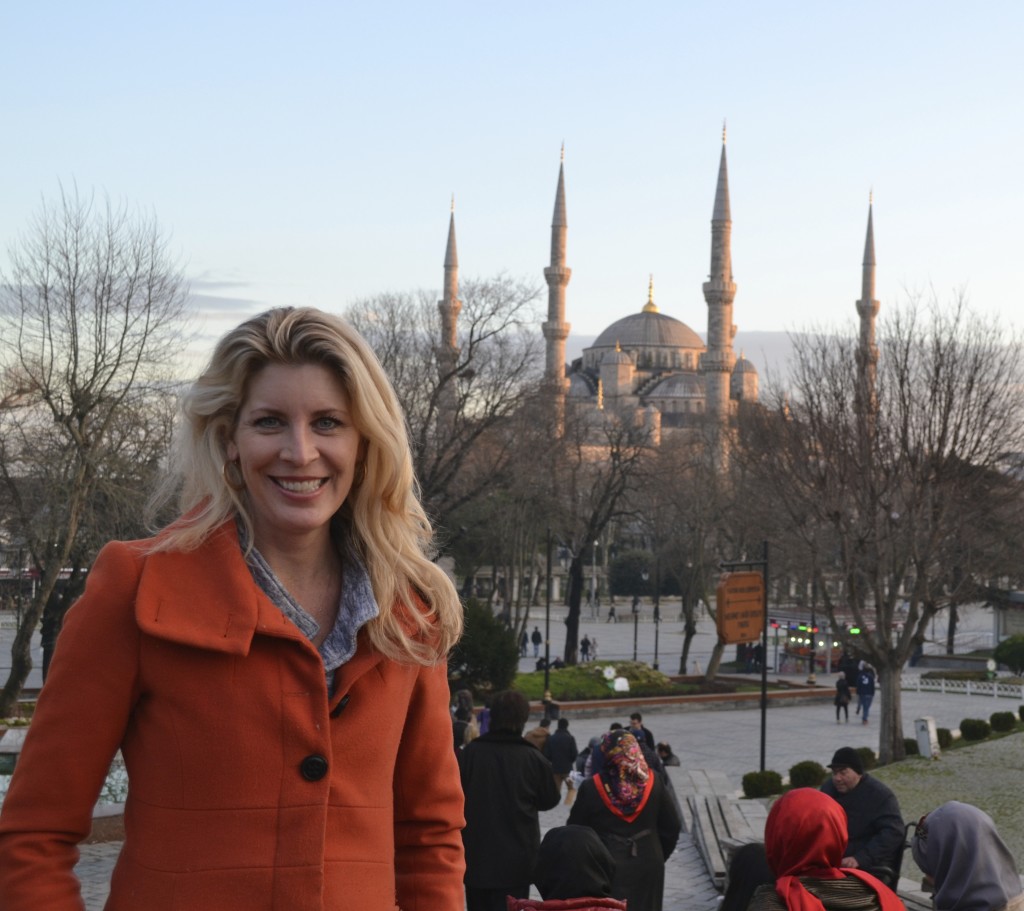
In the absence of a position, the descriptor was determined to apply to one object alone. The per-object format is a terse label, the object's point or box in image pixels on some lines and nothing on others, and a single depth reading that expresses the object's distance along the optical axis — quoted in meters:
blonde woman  1.90
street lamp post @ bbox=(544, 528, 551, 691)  26.61
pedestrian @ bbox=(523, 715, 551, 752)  12.13
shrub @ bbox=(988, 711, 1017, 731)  22.72
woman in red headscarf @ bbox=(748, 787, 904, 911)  3.94
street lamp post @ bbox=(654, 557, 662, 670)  51.56
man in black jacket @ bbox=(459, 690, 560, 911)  6.71
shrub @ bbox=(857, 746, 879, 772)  19.48
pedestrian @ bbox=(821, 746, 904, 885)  7.70
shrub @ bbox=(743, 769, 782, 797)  16.95
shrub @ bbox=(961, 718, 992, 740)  21.75
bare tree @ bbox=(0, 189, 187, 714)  19.33
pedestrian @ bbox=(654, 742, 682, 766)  16.85
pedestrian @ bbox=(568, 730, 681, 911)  6.78
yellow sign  19.14
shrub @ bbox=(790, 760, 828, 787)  16.97
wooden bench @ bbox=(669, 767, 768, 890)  10.86
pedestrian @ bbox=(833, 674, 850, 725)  28.05
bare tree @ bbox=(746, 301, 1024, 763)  19.38
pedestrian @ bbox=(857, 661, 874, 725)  28.42
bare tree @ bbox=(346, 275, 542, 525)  28.23
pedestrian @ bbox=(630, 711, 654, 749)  15.95
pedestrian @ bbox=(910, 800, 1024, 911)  5.39
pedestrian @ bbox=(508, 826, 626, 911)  5.51
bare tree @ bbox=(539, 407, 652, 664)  35.31
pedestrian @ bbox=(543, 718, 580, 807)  15.02
